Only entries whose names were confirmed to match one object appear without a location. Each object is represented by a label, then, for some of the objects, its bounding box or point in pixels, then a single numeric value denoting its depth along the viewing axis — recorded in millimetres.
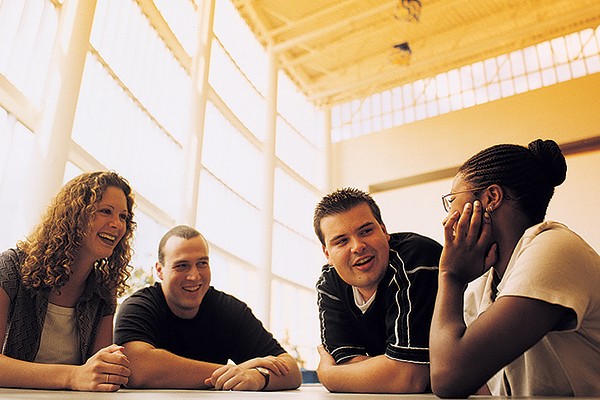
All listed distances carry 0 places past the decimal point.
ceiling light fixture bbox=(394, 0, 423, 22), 13066
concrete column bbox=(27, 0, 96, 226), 5559
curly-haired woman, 1821
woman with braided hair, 1269
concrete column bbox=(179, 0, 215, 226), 9125
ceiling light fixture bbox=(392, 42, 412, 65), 15000
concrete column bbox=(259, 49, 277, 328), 11906
